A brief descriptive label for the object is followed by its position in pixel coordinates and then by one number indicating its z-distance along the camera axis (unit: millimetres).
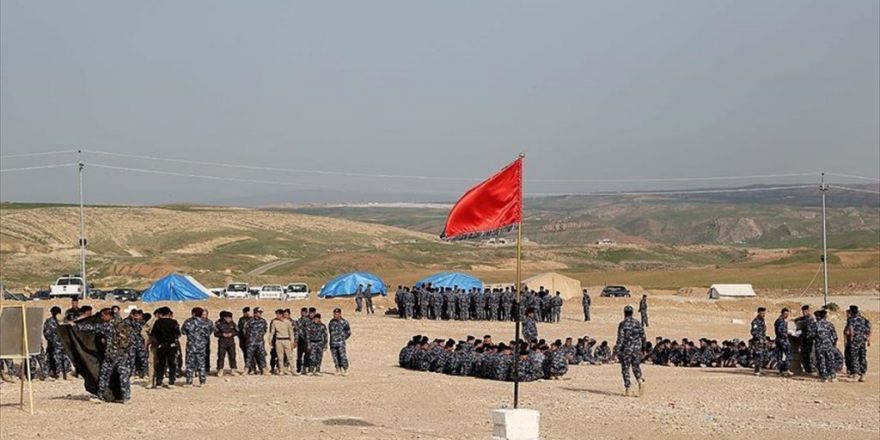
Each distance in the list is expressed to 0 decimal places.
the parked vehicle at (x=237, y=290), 63531
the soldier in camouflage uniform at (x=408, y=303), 48594
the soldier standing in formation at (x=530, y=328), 29641
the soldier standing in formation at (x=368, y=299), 51281
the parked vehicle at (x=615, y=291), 68819
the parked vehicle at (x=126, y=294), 60556
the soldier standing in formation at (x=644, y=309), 45247
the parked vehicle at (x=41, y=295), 61875
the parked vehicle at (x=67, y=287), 63188
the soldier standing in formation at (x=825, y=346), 27688
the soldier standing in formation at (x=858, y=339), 27547
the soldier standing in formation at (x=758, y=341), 29516
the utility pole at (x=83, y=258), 60131
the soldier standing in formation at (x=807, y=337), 28094
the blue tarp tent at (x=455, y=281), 58031
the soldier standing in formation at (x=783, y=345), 28500
